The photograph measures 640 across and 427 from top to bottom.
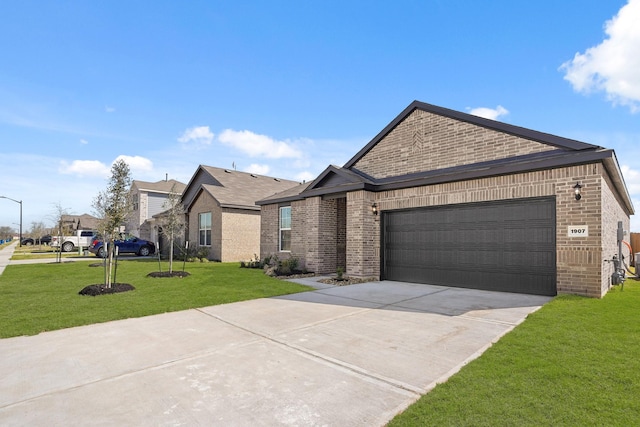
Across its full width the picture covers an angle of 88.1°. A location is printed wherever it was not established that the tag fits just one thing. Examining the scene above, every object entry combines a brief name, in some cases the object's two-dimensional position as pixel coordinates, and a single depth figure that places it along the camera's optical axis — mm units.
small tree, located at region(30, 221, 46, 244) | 44412
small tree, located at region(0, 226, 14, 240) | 75912
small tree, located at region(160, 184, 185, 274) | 13584
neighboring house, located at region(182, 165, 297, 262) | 19641
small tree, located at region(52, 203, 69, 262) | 21891
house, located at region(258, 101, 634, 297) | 7699
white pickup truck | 25972
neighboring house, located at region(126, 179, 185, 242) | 30086
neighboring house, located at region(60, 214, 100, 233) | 44906
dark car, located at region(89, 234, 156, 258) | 22297
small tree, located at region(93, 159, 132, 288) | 9164
